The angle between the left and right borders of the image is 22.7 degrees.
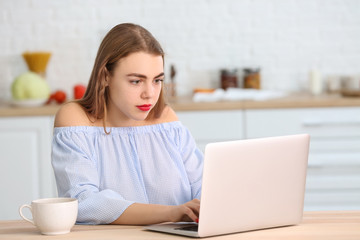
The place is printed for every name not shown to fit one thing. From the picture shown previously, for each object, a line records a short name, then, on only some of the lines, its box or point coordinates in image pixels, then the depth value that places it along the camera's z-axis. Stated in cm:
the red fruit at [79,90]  554
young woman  242
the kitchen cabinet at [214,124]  508
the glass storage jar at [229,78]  581
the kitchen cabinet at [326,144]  508
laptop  197
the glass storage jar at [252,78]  581
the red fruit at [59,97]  545
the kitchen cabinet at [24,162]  507
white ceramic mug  205
